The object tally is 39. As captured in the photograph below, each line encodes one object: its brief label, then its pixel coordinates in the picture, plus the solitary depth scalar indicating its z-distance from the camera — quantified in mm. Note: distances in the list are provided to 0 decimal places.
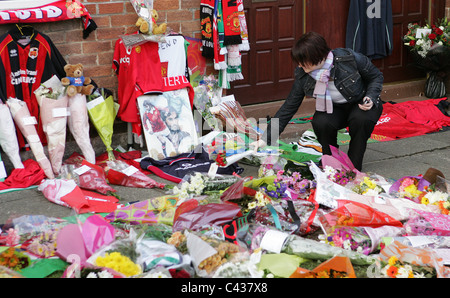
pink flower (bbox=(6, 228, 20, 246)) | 3463
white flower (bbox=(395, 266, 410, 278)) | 3044
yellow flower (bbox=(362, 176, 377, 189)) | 4262
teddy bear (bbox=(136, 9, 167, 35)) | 5461
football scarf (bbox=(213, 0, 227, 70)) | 5906
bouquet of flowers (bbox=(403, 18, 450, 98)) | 7750
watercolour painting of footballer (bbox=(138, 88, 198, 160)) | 5531
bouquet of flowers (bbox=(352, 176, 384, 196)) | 4238
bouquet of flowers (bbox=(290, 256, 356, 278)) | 3039
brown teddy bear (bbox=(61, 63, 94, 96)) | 5098
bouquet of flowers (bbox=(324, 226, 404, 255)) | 3504
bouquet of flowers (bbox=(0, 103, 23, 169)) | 4910
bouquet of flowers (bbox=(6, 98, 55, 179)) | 4992
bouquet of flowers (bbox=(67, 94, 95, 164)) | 5172
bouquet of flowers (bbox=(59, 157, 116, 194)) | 4734
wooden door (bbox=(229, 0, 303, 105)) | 6844
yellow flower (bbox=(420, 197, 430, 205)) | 3975
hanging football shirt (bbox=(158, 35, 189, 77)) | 5660
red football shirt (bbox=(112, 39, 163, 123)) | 5480
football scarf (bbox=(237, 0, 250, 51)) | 6016
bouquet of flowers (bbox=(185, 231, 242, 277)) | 3100
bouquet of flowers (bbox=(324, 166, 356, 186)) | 4398
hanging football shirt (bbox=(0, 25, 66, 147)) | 5023
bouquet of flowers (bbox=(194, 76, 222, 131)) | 5957
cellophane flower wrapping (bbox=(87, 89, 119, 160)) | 5297
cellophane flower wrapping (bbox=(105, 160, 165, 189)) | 4910
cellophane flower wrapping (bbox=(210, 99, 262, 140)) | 5809
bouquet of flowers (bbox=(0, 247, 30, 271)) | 3139
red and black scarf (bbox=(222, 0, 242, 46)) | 5938
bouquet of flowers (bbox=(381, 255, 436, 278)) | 3055
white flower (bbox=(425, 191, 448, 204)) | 3951
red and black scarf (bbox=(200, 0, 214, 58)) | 5926
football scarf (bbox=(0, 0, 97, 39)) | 5031
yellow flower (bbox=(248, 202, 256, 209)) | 3925
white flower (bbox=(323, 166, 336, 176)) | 4391
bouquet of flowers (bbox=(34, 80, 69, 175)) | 5051
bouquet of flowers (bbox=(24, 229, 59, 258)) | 3285
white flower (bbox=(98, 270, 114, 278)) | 2909
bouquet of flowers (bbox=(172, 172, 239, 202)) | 4363
